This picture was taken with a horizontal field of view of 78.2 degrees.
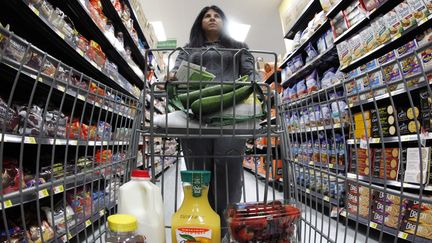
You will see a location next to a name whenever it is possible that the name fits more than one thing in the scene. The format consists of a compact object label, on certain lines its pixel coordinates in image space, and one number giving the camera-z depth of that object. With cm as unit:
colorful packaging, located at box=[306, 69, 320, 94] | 314
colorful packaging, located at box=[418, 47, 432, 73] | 167
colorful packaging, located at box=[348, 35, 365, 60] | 232
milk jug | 72
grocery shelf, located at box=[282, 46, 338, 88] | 289
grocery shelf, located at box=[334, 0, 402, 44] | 213
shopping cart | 77
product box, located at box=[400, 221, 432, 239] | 163
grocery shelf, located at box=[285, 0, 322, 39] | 337
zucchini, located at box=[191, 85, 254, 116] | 77
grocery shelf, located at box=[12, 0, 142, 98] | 152
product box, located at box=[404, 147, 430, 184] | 165
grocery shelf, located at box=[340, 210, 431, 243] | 165
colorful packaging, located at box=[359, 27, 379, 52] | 217
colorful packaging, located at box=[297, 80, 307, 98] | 346
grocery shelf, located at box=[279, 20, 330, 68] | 302
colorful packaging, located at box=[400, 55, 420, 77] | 175
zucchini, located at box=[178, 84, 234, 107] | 79
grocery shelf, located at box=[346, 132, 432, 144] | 166
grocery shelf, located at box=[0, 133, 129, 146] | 124
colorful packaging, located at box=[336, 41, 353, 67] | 247
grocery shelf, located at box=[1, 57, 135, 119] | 51
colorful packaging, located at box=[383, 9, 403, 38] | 192
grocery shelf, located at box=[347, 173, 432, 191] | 162
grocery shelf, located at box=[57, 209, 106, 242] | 168
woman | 117
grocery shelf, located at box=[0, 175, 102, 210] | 55
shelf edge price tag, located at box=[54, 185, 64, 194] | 148
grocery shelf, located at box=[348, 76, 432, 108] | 182
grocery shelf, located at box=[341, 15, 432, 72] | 181
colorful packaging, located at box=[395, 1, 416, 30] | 181
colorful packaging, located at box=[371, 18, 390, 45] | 204
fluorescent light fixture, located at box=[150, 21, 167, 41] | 610
